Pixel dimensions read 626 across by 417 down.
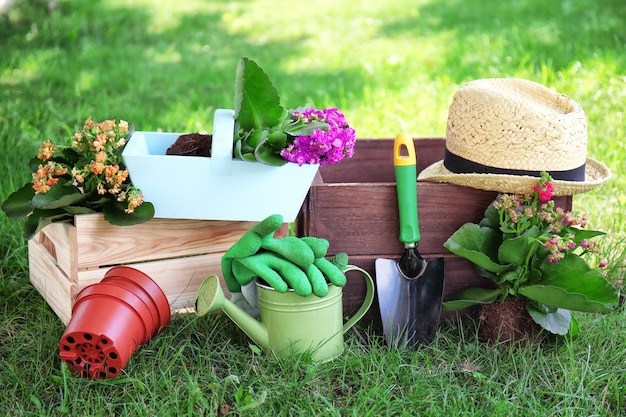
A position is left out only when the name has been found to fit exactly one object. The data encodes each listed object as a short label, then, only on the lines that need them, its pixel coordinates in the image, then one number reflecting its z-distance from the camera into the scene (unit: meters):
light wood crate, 2.12
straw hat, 2.08
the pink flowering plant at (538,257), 1.99
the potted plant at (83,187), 2.02
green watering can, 1.99
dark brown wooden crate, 2.19
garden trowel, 2.15
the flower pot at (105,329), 1.88
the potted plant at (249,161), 2.04
